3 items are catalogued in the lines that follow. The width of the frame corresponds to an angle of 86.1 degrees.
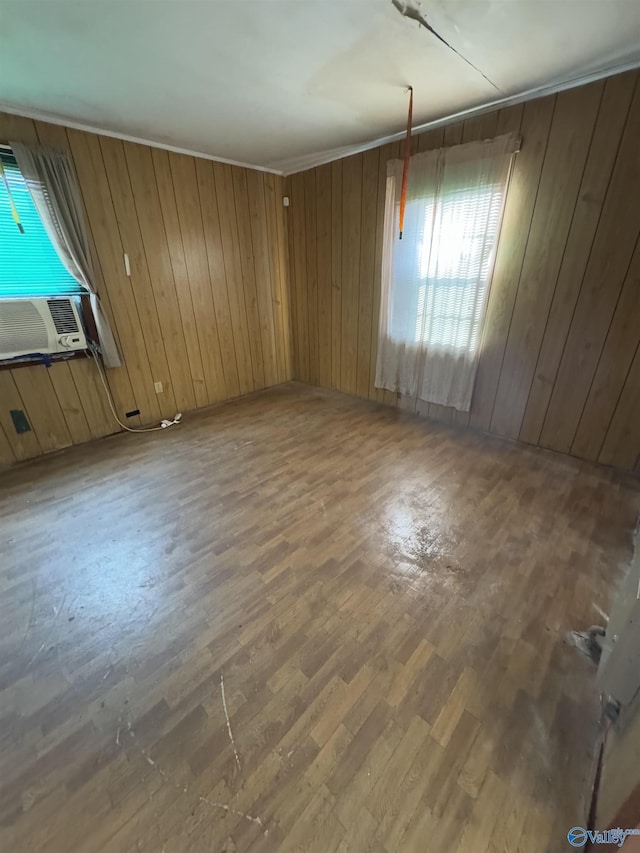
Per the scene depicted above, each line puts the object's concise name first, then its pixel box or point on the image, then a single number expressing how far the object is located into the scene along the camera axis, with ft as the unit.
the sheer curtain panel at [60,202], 7.72
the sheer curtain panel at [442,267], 8.19
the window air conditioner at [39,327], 8.09
